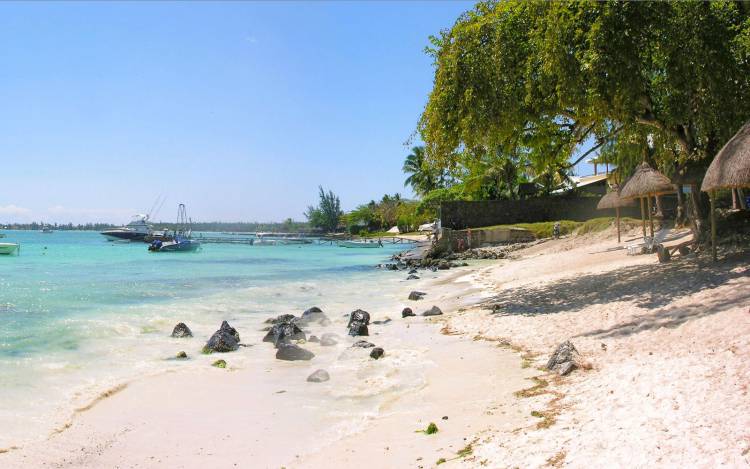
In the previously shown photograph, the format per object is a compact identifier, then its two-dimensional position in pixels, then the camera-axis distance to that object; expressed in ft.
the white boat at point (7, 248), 165.07
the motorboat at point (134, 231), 251.60
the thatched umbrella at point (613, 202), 74.42
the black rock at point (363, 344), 33.06
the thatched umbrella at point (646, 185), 55.62
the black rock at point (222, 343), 34.27
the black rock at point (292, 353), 31.68
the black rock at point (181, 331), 39.65
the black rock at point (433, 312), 42.96
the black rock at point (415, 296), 54.95
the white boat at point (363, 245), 203.29
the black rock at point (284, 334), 36.86
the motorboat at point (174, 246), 173.68
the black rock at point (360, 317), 40.88
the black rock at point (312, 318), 44.19
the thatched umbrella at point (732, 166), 31.86
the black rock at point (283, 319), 44.62
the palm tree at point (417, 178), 208.85
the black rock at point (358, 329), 37.63
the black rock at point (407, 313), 43.50
